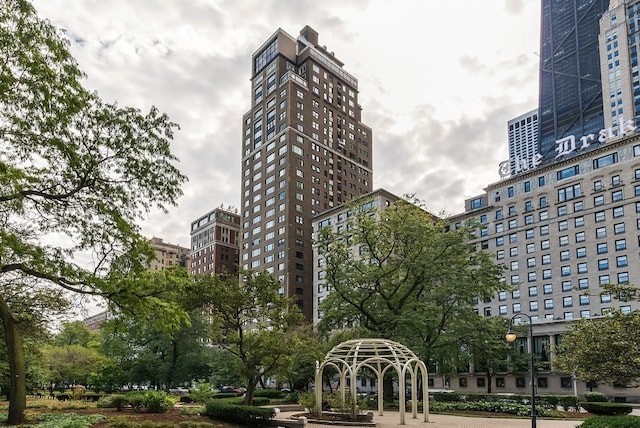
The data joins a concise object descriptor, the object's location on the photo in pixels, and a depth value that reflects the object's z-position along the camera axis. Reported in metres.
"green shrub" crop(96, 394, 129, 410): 28.80
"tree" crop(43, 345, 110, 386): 64.38
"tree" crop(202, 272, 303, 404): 28.11
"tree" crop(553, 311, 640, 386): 17.55
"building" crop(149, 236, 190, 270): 190.25
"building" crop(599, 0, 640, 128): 147.75
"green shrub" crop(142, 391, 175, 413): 27.44
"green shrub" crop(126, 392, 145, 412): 28.27
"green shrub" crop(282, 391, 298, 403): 47.42
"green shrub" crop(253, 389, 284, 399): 52.53
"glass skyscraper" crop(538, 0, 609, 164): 192.12
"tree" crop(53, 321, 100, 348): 86.94
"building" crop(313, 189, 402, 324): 102.31
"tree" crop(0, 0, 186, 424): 16.41
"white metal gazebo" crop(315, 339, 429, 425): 28.19
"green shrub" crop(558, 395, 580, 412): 38.53
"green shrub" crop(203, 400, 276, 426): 23.75
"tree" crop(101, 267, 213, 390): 51.59
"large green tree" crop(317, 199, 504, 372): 39.62
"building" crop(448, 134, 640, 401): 77.50
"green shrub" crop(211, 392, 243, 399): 50.94
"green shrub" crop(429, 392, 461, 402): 46.90
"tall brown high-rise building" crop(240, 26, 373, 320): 111.94
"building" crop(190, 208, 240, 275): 145.75
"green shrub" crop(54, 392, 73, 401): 46.74
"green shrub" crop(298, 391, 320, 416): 29.08
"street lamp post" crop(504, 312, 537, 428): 22.21
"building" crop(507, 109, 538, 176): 94.12
